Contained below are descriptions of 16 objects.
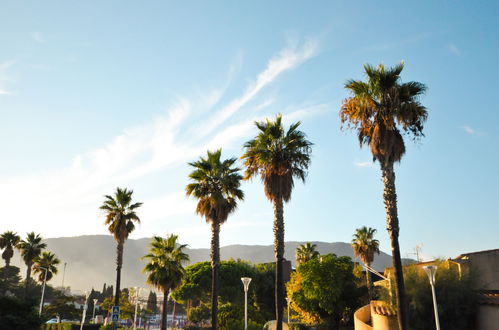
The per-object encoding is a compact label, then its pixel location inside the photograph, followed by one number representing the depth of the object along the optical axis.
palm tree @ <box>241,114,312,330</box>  27.47
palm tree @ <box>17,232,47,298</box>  63.56
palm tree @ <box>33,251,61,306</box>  63.78
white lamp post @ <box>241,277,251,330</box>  29.47
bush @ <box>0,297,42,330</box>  20.97
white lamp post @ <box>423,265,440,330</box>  19.94
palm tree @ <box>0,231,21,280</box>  66.69
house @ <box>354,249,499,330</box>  27.67
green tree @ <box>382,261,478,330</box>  26.23
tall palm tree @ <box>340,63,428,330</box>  21.80
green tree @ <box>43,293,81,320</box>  74.44
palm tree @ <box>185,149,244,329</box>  31.92
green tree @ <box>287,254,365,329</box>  45.12
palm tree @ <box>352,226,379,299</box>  60.62
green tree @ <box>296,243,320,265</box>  65.81
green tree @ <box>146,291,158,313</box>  123.94
